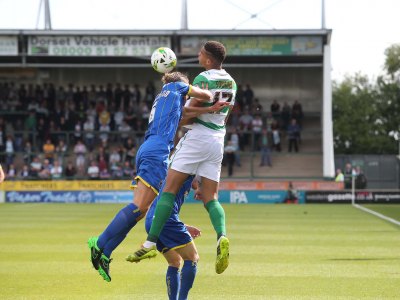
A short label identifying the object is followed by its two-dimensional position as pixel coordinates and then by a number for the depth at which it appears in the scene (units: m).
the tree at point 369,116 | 82.25
